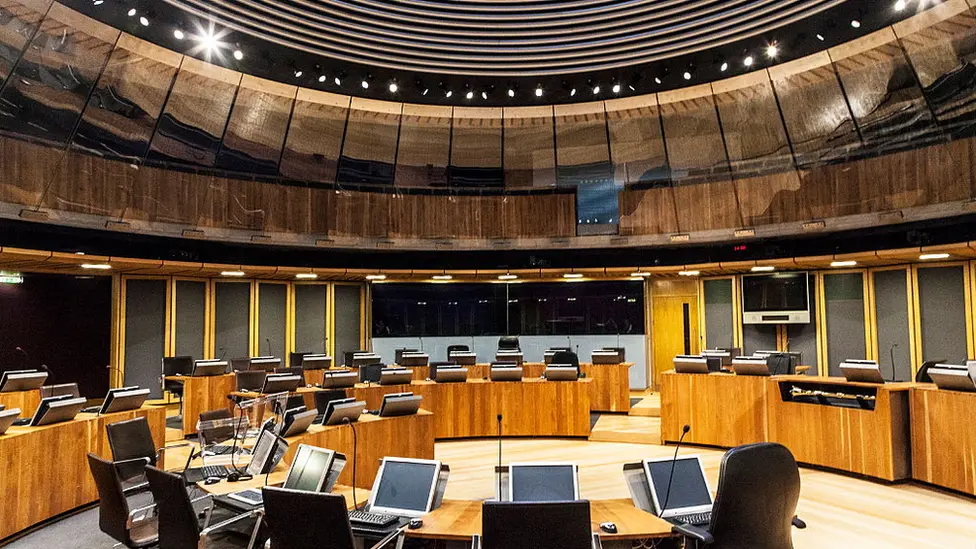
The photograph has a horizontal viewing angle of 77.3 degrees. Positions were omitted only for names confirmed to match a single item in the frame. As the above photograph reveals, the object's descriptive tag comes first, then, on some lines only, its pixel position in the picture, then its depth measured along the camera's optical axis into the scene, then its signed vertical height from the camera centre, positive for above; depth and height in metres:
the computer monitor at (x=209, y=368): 8.53 -0.72
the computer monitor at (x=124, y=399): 6.01 -0.83
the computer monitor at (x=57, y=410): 5.25 -0.80
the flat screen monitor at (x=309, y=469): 3.48 -0.90
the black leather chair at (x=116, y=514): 3.67 -1.21
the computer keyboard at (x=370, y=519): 3.17 -1.08
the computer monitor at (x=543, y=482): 3.28 -0.92
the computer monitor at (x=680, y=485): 3.47 -1.02
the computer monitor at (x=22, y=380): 6.71 -0.69
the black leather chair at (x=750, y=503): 2.95 -0.94
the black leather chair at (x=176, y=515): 3.15 -1.06
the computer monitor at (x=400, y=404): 6.28 -0.94
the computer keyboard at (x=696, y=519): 3.26 -1.13
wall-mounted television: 10.99 +0.20
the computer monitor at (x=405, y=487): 3.41 -0.99
